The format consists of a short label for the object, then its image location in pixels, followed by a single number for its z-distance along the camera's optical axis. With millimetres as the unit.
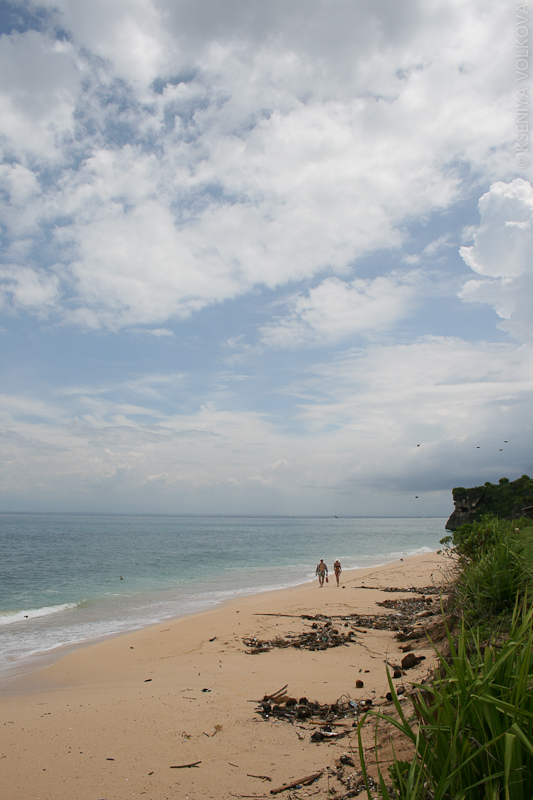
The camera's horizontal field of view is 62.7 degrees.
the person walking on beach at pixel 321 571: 20473
